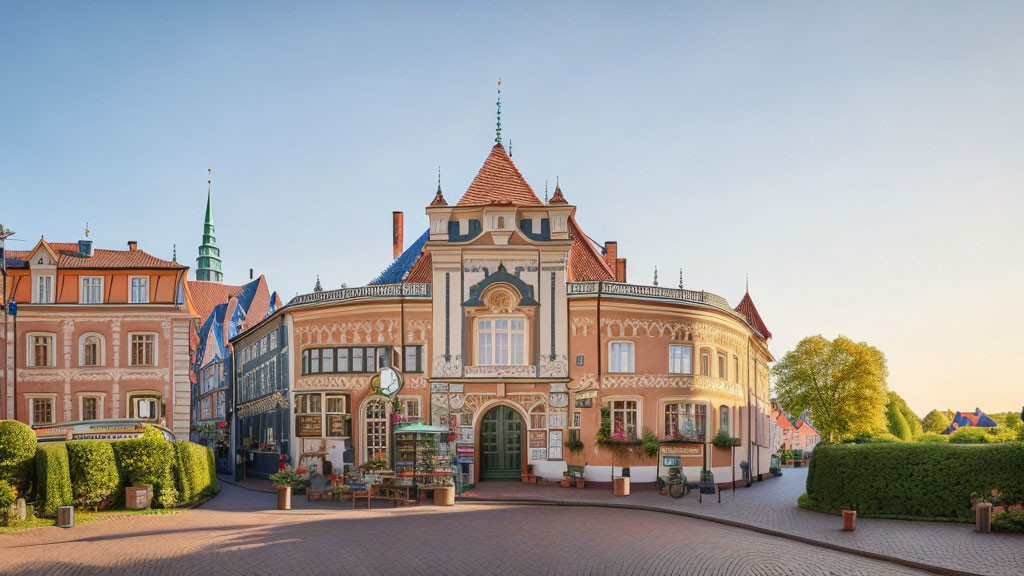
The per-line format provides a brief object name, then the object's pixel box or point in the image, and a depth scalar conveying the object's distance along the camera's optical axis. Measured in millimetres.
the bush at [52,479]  25547
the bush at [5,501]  24141
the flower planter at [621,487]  34750
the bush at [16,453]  25453
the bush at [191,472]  29766
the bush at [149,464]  28328
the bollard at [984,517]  24344
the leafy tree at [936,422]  137612
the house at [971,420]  120912
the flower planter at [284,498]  28859
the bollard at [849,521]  24652
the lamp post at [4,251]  40375
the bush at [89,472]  27047
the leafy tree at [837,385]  60594
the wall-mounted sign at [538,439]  38750
